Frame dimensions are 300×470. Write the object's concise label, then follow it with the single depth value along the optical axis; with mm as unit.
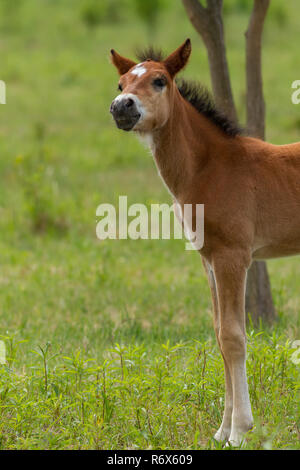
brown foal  7676
